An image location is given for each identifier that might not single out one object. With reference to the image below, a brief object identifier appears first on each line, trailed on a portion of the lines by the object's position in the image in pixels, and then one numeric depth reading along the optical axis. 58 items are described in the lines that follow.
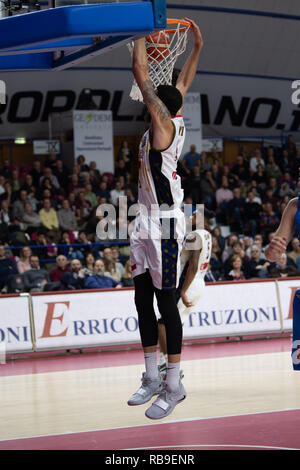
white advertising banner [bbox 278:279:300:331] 13.30
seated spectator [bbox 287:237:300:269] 16.56
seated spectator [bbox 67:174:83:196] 18.61
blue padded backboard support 5.20
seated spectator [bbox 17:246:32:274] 14.47
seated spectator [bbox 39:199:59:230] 17.11
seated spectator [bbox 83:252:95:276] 14.46
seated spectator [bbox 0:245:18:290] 14.32
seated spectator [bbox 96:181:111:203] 18.27
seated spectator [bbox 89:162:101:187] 18.91
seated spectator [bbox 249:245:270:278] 15.23
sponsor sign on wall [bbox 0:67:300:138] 20.78
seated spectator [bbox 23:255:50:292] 13.76
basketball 6.56
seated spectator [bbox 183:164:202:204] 18.94
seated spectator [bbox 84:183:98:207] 18.23
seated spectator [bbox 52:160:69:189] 18.98
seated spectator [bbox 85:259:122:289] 13.66
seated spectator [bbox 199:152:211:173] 20.51
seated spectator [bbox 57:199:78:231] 17.22
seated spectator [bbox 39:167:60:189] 18.38
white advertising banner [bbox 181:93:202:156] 20.56
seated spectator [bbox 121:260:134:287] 14.25
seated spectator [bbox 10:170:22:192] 18.33
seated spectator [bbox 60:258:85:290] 13.59
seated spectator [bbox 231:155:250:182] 21.16
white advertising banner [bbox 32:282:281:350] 12.27
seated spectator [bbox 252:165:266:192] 20.92
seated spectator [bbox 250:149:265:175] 21.48
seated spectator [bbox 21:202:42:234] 16.94
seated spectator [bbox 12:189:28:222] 16.94
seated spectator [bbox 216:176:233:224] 19.69
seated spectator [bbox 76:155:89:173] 19.28
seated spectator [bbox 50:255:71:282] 14.54
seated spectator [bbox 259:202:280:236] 18.83
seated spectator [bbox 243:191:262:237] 19.17
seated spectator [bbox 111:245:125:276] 14.87
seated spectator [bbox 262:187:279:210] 19.80
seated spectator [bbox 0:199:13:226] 16.56
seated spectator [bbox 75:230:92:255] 16.31
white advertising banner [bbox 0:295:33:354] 11.95
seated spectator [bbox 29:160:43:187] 18.77
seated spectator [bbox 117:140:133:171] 20.39
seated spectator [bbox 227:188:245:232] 19.31
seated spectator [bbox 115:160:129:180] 19.94
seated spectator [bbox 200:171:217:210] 19.52
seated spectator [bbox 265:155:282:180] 21.34
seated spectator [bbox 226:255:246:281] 14.73
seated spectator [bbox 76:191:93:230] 17.70
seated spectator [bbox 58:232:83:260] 15.69
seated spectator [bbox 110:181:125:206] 18.31
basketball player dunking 6.16
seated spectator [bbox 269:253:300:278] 15.26
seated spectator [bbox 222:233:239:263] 16.22
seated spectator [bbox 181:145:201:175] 20.40
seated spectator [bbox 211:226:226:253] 16.72
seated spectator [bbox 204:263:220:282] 14.53
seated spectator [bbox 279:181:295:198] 20.39
